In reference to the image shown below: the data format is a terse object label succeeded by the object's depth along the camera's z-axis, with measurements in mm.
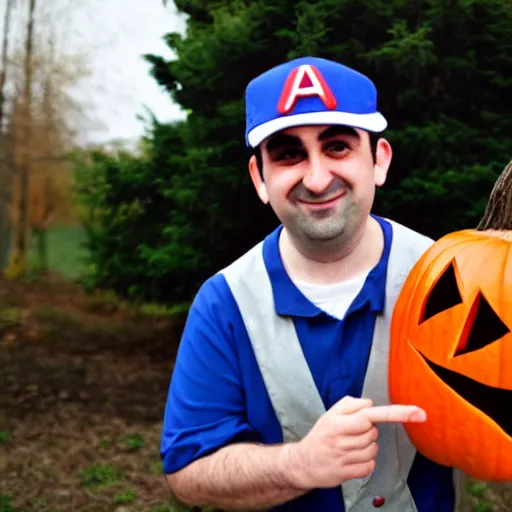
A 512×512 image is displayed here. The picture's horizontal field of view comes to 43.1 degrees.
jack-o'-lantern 1367
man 1404
